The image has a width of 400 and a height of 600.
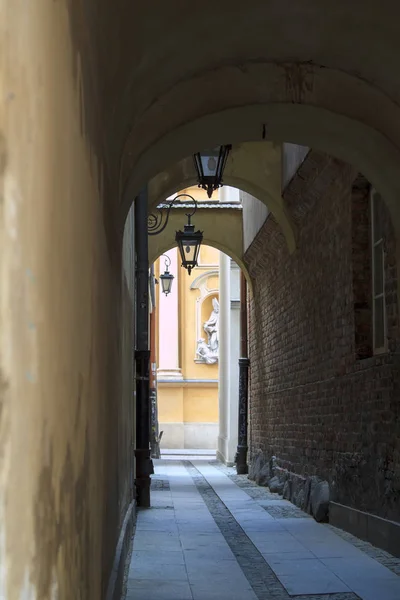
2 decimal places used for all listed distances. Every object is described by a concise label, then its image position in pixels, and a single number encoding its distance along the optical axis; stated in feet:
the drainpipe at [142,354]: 31.37
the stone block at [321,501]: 28.34
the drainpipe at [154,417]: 69.47
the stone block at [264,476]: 42.01
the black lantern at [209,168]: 24.74
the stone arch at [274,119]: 17.81
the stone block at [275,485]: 37.88
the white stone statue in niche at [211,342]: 104.32
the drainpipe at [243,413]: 52.11
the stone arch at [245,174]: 38.81
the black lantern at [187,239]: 36.24
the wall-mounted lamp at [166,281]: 51.22
